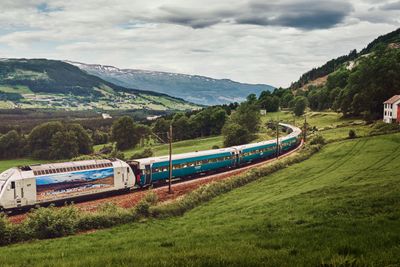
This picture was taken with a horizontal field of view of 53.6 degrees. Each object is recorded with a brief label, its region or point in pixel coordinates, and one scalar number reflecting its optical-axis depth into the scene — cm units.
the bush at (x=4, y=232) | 2380
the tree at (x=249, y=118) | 10531
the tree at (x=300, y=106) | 13952
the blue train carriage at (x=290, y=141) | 7831
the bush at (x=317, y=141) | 6906
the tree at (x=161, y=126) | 14001
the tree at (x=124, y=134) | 12425
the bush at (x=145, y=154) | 8994
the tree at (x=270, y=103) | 17600
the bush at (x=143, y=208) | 3008
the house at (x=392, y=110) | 8212
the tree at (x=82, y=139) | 11669
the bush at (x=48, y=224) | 2483
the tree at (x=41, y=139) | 11631
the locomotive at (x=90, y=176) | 3462
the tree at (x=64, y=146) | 11256
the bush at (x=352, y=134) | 7056
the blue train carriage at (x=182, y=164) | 4625
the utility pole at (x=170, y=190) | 4204
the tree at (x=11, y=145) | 11871
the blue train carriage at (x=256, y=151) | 6362
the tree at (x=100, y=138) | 14725
